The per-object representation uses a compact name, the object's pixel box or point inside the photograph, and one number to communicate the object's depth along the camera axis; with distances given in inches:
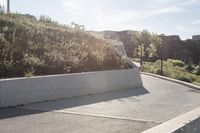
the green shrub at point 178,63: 1227.6
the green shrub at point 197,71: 967.6
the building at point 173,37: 2250.7
